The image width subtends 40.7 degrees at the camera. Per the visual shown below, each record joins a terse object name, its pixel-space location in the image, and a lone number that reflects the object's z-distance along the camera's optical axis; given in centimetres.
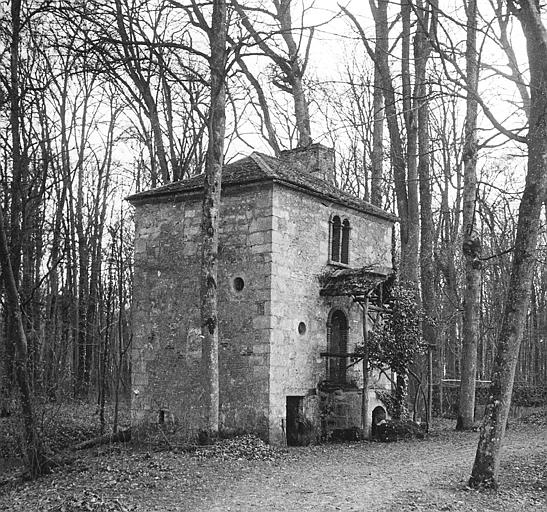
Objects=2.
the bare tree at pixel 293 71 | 2586
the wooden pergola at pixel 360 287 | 1827
